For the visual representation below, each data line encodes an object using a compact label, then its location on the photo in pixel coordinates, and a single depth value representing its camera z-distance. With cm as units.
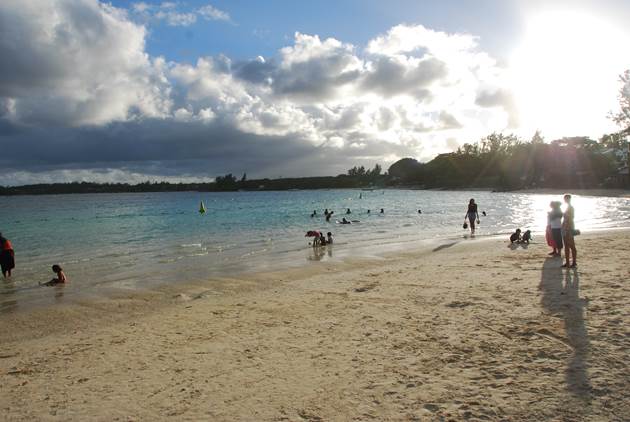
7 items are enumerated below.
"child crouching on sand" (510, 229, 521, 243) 1783
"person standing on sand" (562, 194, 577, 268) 1107
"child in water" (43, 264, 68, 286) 1296
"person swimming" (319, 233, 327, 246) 2033
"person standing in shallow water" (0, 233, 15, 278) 1430
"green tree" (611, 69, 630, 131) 5491
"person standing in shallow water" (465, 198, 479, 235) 2280
